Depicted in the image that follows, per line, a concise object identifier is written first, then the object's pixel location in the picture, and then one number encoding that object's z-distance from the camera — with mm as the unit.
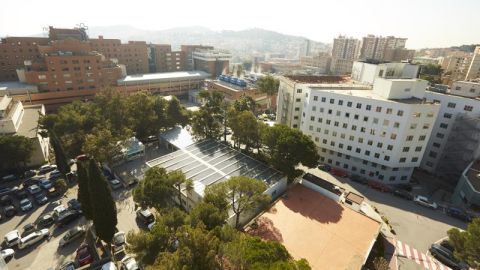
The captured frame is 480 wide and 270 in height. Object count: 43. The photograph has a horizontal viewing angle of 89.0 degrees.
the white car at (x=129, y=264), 29064
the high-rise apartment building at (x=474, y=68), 107944
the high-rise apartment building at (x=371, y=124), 46344
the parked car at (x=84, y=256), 29875
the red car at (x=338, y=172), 52719
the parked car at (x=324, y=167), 54688
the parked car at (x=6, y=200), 39781
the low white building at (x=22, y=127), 48969
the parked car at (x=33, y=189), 42184
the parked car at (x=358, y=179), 50488
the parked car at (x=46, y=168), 48406
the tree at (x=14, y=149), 43688
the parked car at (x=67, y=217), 35875
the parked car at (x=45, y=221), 35781
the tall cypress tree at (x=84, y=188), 31888
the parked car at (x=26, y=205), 38500
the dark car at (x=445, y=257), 32053
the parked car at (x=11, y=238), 31922
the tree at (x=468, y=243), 26980
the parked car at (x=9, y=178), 45750
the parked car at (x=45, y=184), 43703
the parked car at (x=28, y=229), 33853
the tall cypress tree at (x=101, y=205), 28672
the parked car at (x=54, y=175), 46344
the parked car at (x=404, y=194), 46062
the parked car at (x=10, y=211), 37312
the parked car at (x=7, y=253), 30208
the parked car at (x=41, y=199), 40147
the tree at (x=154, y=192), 32219
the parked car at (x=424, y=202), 43812
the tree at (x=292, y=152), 41281
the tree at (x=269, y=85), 85188
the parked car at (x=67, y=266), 28536
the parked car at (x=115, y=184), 44394
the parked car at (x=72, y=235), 32656
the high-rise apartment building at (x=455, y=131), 48562
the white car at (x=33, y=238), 31953
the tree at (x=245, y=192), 31875
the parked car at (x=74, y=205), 38812
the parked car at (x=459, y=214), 40906
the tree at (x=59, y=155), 42875
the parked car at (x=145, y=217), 36781
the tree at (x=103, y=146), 42347
